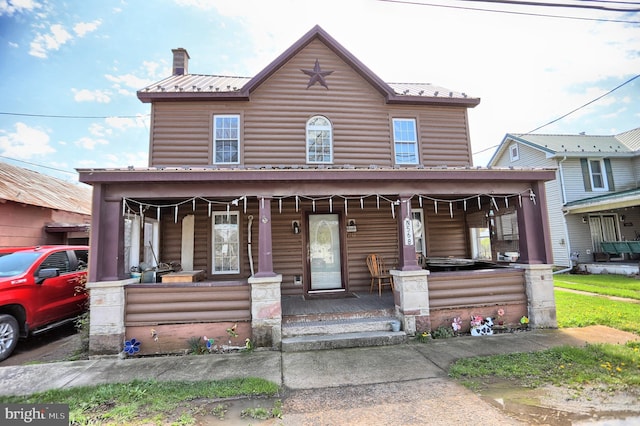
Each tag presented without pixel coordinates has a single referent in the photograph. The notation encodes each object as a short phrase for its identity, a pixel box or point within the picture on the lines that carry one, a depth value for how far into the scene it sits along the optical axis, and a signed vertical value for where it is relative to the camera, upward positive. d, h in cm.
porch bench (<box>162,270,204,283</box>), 586 -54
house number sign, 571 +21
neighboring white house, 1368 +204
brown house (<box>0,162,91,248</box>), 875 +149
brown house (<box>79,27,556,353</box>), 511 +73
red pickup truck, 497 -68
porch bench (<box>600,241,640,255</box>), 1236 -56
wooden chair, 729 -75
